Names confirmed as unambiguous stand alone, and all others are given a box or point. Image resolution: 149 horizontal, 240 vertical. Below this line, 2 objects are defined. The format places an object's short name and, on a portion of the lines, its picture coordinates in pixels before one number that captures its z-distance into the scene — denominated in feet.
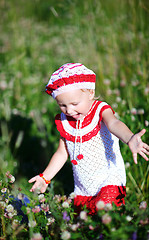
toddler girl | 6.67
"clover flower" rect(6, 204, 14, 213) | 6.32
